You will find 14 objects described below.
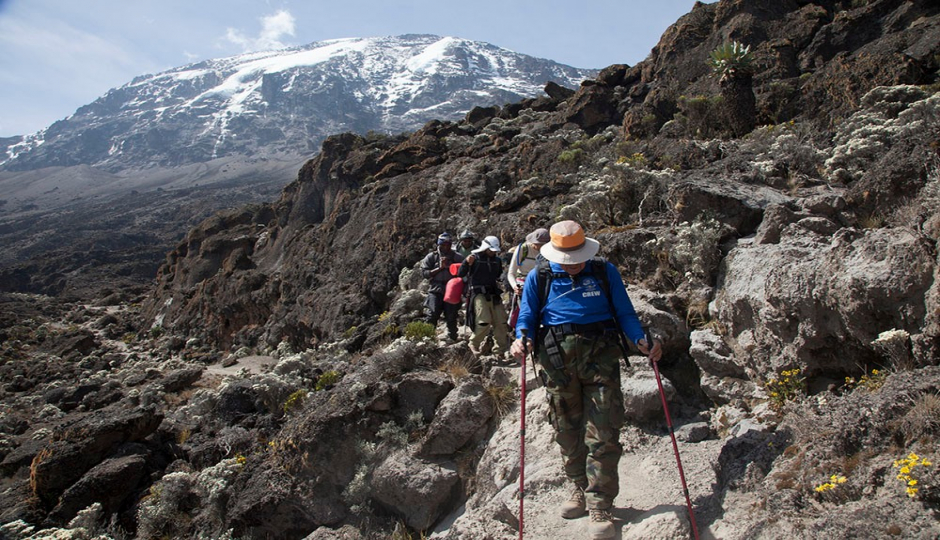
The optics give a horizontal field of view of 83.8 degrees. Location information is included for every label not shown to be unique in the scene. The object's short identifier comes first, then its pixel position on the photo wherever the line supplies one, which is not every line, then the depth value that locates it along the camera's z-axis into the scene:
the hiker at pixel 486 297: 6.94
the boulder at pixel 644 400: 4.78
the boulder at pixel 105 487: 7.14
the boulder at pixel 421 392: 6.11
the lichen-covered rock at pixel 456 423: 5.54
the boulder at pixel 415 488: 5.16
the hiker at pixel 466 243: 7.55
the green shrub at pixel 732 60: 13.17
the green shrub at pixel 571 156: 13.65
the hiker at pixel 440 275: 8.03
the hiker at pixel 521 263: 5.73
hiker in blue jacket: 3.55
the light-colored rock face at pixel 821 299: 3.52
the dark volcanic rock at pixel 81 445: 7.61
